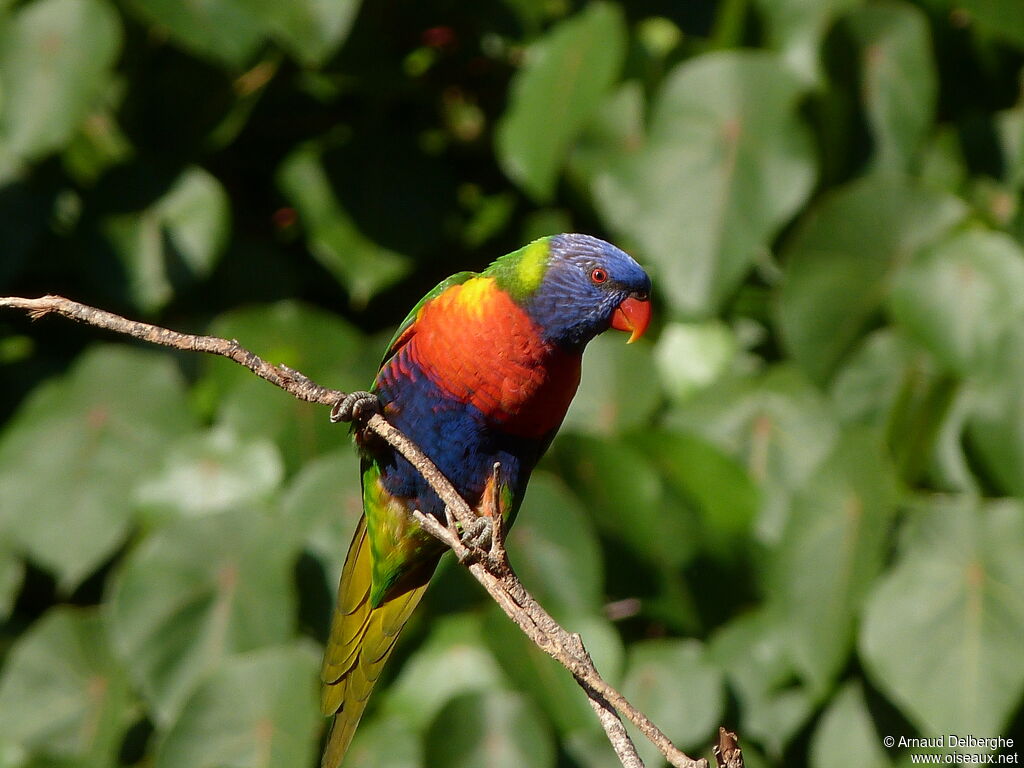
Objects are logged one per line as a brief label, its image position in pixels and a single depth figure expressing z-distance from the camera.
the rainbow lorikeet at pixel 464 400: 8.60
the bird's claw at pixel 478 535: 8.53
